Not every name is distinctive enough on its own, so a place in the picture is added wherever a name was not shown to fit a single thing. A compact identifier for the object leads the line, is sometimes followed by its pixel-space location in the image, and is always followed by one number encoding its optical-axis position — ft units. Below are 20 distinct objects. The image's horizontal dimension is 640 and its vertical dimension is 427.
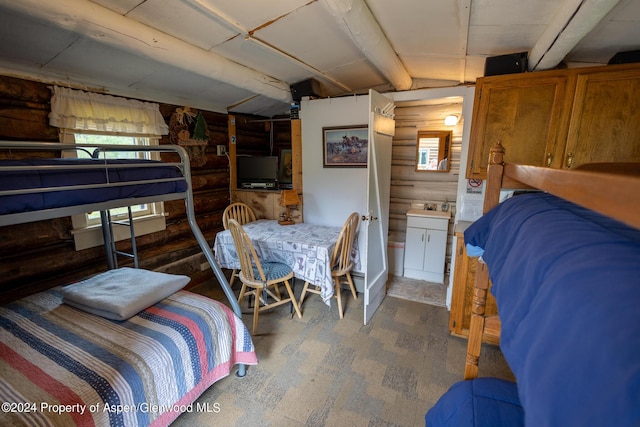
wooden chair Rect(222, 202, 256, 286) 10.87
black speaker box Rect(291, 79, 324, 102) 10.53
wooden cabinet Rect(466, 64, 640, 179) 6.18
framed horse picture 10.48
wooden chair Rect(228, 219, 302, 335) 7.86
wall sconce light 11.05
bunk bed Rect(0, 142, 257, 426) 3.91
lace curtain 7.02
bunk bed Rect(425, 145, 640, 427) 1.07
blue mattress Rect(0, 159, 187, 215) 4.10
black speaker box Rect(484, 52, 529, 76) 6.86
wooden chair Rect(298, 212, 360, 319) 8.45
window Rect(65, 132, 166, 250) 7.76
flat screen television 12.25
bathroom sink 11.07
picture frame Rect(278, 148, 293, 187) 13.52
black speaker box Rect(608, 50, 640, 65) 5.95
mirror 11.64
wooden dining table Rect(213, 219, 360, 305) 8.22
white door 8.09
